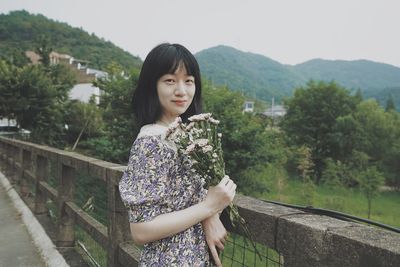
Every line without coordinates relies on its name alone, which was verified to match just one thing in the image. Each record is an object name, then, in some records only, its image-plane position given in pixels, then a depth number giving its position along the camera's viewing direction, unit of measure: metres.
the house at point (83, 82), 52.22
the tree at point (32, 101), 24.92
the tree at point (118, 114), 16.05
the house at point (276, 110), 95.96
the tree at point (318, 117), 32.22
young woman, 1.40
